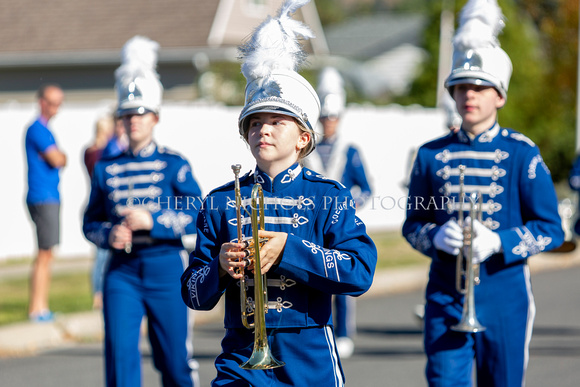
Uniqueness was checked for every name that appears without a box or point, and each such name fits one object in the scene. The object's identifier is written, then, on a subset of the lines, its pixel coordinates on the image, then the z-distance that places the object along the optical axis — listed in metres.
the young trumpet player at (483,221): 9.66
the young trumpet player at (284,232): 7.35
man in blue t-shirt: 19.81
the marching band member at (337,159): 18.56
